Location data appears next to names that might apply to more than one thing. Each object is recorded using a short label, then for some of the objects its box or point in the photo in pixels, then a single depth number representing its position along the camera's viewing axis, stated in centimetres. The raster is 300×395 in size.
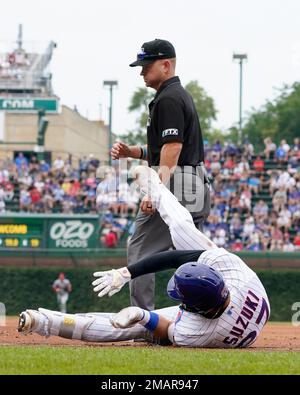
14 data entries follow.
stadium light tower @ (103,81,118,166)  3189
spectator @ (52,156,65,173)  2917
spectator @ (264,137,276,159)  2833
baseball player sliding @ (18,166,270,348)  701
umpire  813
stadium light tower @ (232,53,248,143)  3366
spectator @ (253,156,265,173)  2769
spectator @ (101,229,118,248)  2345
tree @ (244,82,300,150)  5594
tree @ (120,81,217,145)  6856
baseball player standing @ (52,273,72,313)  2231
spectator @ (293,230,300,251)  2377
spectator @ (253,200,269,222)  2508
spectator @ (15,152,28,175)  2926
